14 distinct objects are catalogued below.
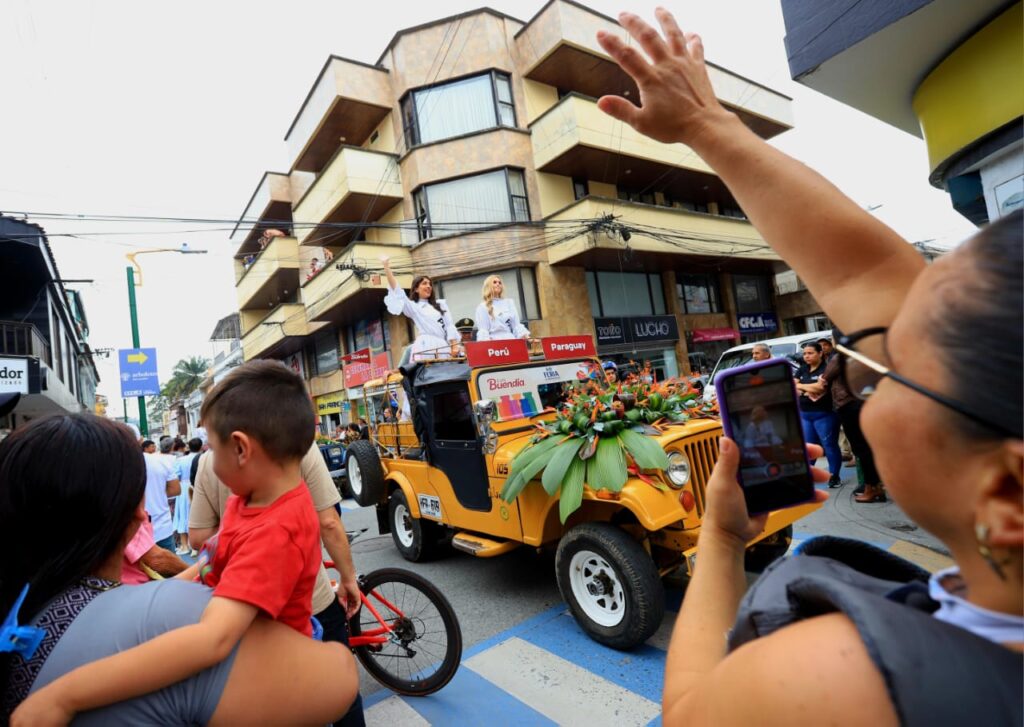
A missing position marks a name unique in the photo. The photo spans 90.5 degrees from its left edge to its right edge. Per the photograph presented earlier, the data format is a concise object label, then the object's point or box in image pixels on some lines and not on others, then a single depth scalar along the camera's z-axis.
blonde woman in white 6.12
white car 10.15
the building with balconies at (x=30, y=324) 11.12
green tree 59.41
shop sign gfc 20.52
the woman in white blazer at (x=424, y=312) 6.30
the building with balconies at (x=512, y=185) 15.19
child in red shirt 0.97
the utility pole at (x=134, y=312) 13.23
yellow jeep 3.09
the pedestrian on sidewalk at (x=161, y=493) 5.15
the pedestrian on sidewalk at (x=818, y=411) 5.84
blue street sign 13.41
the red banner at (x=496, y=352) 4.38
